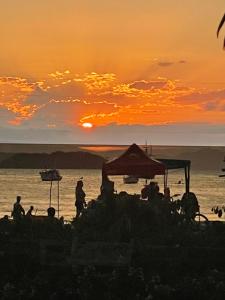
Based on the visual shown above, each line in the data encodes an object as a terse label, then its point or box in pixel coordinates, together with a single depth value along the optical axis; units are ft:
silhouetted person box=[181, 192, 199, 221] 66.64
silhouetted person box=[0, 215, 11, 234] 61.71
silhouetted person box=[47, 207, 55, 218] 73.01
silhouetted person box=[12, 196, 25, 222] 63.46
